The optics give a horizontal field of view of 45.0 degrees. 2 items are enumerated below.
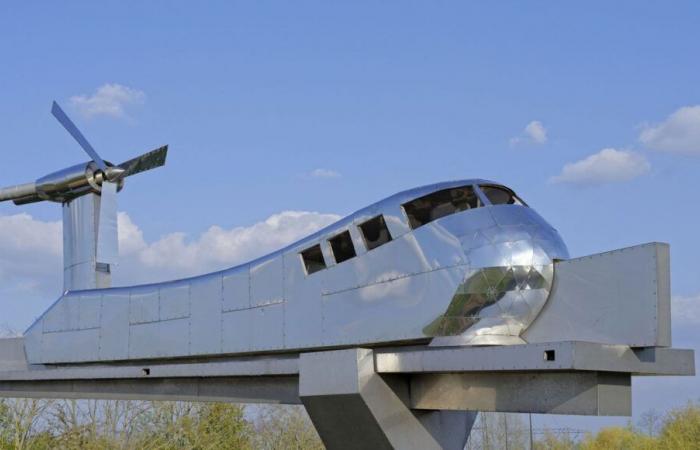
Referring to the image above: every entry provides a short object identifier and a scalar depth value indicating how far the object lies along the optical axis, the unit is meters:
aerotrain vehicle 14.54
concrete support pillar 15.24
